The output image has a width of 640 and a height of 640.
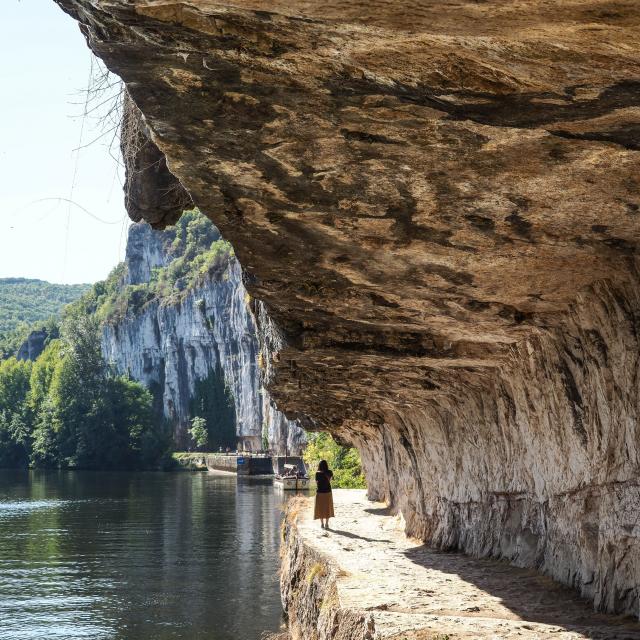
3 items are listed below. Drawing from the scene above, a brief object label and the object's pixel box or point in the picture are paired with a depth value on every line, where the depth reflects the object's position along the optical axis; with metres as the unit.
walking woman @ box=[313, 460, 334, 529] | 18.97
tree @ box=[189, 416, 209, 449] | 120.12
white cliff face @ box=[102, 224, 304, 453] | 108.31
